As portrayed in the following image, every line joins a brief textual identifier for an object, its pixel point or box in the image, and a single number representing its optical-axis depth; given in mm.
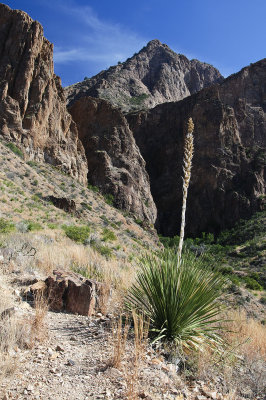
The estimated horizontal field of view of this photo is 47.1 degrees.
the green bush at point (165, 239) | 58078
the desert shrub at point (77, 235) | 15969
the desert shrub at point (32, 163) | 34372
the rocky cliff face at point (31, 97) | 35344
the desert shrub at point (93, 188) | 47138
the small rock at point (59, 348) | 3221
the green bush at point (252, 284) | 31641
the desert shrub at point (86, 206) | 34678
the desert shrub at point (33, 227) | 15691
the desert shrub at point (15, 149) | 33028
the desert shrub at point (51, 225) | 19617
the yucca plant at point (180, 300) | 3852
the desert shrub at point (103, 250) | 13294
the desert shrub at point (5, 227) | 11150
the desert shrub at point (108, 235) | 24984
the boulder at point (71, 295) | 4477
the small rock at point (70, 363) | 2967
